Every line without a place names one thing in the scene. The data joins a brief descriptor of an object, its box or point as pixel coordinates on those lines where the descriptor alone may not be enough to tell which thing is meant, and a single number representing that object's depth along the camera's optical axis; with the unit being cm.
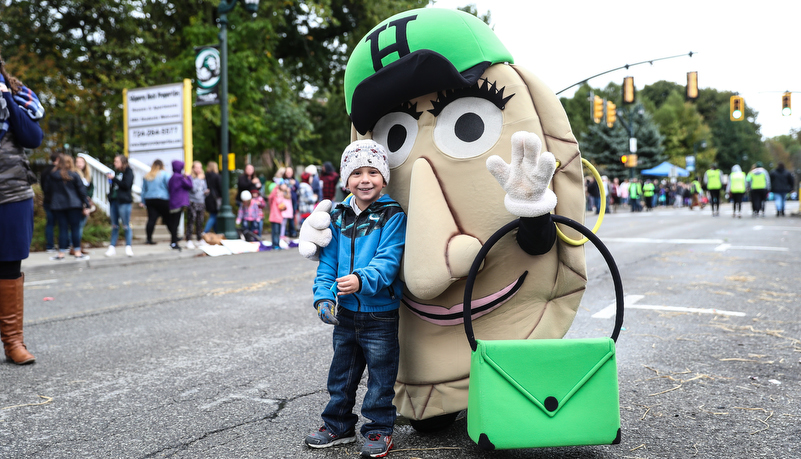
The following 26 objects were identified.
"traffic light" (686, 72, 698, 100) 2336
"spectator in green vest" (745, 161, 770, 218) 1942
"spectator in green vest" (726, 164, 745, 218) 2056
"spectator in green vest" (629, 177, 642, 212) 2903
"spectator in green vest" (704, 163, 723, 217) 2166
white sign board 1462
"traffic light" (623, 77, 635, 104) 2433
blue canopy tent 4231
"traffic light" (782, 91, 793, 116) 2619
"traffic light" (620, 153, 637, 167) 3434
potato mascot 247
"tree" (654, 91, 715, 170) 6419
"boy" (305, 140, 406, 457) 253
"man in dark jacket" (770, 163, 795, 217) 1933
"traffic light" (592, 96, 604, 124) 2484
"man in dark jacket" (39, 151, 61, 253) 1034
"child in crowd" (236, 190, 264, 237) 1321
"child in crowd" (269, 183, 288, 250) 1284
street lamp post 1361
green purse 221
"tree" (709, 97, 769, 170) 7312
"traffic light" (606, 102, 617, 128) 2508
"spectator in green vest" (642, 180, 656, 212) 3089
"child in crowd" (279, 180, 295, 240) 1308
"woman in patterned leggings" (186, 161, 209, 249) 1271
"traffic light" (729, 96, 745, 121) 2608
